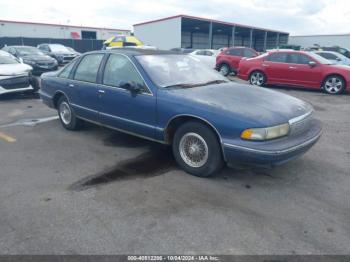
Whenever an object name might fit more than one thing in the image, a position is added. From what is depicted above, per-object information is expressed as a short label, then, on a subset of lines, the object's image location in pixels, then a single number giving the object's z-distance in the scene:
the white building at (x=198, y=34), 32.16
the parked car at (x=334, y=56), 15.36
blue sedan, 3.35
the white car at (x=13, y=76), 8.45
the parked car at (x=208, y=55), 16.97
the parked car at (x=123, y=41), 22.84
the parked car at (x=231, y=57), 14.98
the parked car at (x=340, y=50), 22.38
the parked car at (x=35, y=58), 13.73
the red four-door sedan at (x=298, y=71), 10.17
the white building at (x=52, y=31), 33.81
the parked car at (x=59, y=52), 19.44
